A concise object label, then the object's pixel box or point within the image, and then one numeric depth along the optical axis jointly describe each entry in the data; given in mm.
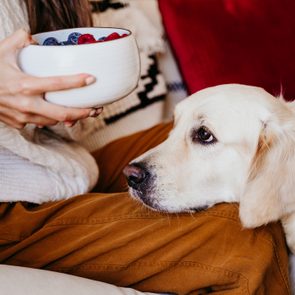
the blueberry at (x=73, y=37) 942
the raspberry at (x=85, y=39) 901
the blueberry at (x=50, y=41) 925
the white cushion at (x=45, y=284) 846
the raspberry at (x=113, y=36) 883
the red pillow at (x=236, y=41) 1571
